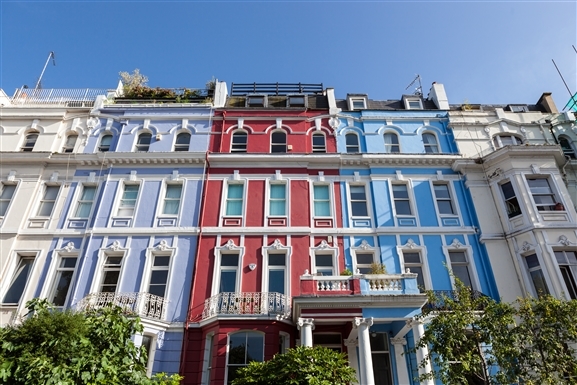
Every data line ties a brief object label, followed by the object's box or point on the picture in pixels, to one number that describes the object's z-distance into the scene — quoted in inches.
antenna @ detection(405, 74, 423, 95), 940.7
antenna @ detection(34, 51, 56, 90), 887.1
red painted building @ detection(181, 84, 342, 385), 553.0
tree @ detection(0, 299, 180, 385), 315.9
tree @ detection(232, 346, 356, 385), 369.7
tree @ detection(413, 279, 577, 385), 406.6
